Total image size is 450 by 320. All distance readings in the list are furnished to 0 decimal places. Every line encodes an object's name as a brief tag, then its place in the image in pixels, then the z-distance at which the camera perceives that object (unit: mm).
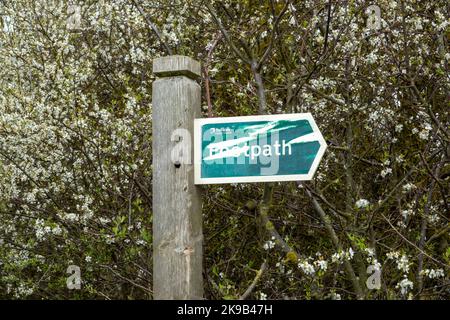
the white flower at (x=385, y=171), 4438
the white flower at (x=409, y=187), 4176
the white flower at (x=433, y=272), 3642
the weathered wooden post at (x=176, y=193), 2502
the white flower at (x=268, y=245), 3957
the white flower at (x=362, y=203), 3928
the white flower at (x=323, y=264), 3551
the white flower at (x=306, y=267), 3482
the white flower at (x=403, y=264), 3488
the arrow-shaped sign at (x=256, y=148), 2510
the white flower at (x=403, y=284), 3457
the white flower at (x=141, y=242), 4405
